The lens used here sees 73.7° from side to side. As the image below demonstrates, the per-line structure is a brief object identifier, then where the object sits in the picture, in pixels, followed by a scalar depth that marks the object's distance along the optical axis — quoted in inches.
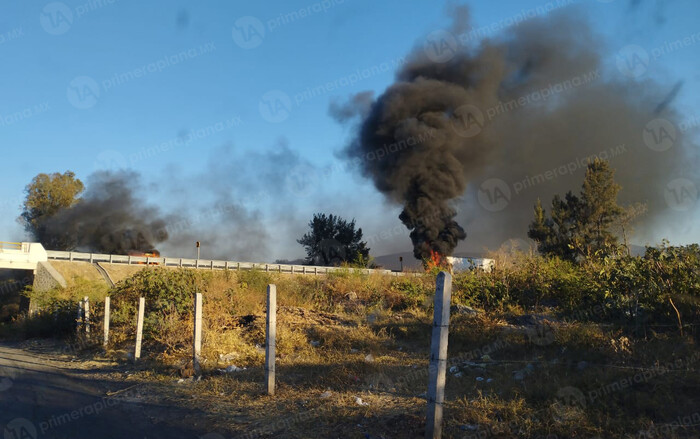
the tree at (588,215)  1430.9
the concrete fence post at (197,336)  325.7
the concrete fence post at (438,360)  165.2
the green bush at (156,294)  478.9
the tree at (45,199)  1873.8
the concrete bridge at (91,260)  1003.3
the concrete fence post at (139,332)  398.3
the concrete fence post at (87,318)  532.8
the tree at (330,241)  2233.0
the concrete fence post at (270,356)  256.5
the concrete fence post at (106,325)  471.2
